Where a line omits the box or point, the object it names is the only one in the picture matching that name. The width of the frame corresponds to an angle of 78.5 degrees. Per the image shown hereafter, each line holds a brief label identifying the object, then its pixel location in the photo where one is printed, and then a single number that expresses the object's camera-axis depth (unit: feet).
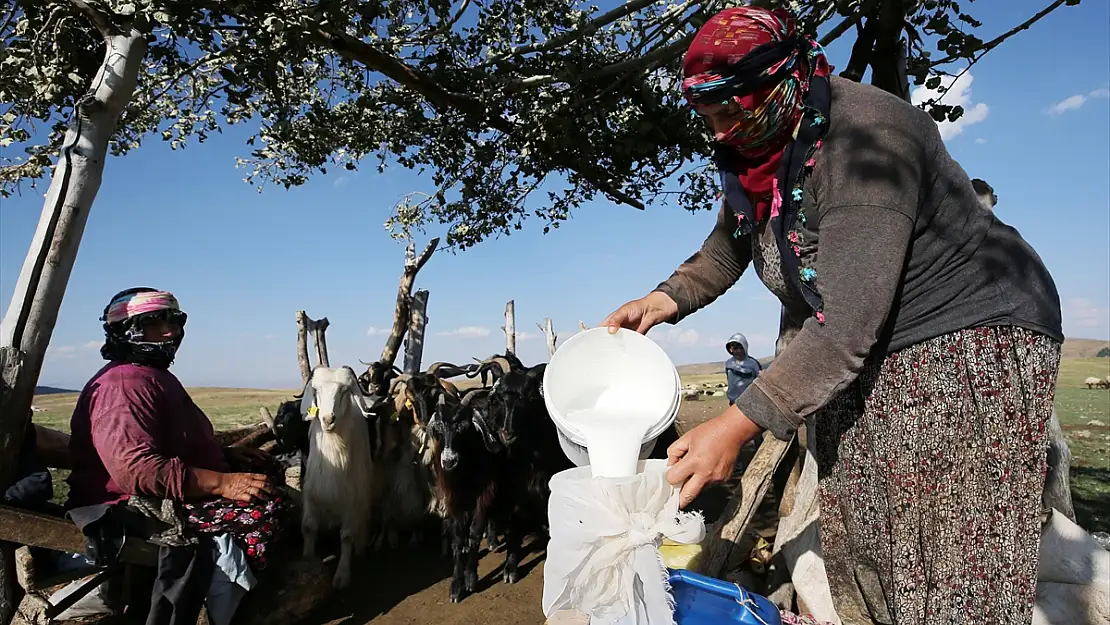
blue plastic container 5.91
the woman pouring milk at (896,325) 5.04
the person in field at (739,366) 32.19
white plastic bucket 6.48
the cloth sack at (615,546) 5.14
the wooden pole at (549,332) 33.63
